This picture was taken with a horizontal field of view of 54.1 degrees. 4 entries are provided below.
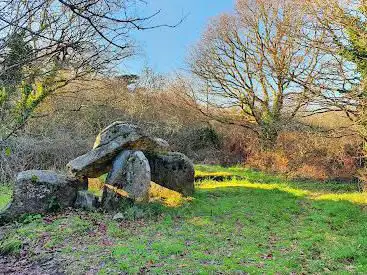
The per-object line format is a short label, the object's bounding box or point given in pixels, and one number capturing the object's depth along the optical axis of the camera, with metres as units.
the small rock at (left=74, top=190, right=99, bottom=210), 9.14
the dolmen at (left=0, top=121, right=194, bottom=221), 8.77
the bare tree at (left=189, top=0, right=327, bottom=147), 17.56
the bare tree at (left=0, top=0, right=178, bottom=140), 2.96
